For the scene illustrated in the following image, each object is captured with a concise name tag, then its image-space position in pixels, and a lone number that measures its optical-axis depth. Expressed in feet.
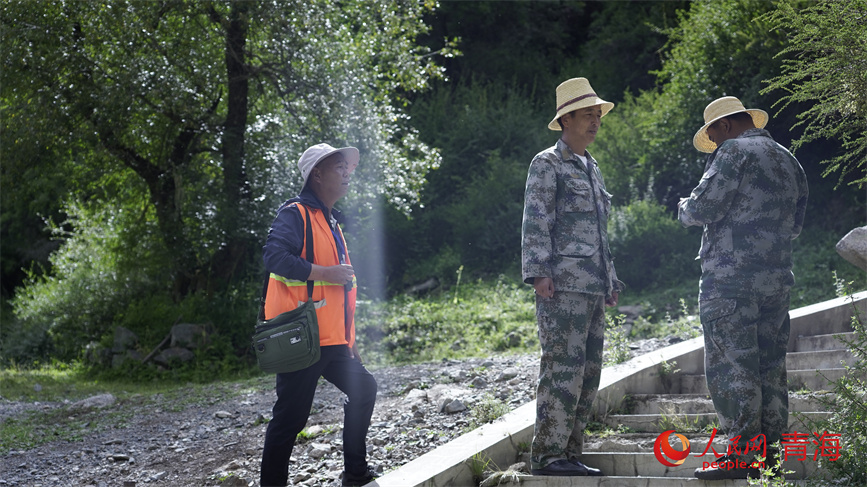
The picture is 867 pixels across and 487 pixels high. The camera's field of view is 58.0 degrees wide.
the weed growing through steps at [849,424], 12.15
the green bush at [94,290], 47.29
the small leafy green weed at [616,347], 22.58
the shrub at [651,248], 47.03
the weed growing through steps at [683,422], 16.72
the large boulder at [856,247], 22.07
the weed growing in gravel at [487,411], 18.58
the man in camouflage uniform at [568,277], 14.08
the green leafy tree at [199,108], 39.52
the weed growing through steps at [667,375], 20.72
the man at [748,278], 13.73
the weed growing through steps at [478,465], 15.14
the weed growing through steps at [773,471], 11.50
